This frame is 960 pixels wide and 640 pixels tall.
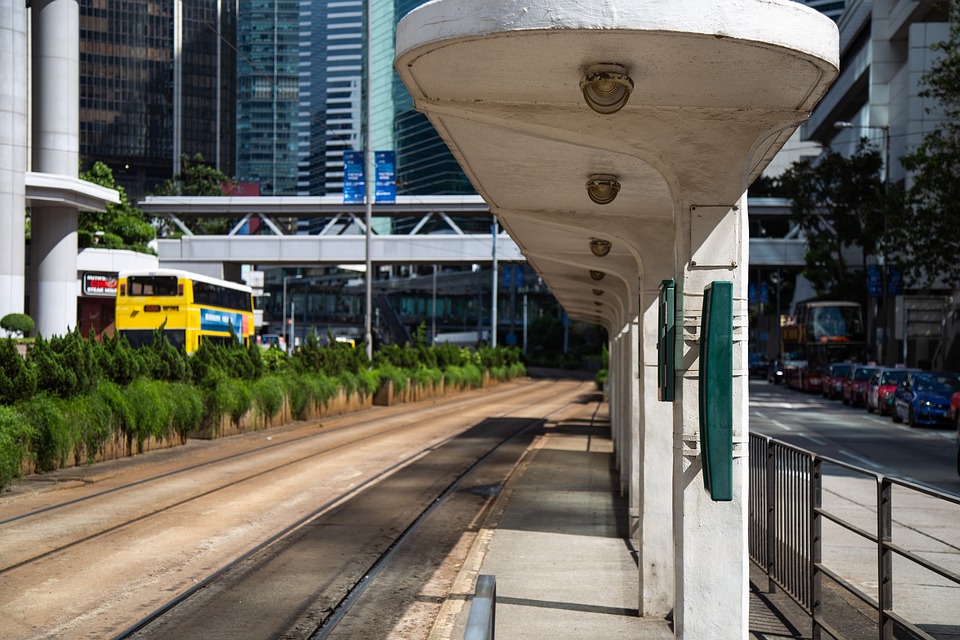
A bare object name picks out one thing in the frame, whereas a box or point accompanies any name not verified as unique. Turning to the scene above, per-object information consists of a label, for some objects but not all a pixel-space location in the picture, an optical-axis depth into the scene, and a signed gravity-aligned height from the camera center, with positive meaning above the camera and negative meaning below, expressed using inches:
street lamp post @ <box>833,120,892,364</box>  2075.5 +55.5
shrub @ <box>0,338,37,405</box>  616.4 -26.1
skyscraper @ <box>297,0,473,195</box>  3765.0 +683.8
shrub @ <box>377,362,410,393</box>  1550.2 -63.3
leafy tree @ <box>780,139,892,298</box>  2265.0 +250.2
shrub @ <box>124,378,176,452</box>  761.6 -55.0
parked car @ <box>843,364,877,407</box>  1678.2 -82.3
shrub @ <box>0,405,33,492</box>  552.1 -57.6
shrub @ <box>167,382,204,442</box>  838.5 -58.2
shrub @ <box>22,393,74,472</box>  626.8 -57.1
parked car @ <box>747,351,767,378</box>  3224.4 -101.9
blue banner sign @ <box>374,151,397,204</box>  1772.9 +230.3
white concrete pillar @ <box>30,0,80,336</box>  1948.8 +312.7
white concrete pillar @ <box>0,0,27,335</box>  1792.6 +281.6
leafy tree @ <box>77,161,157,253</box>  2900.3 +268.8
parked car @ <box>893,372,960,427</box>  1218.0 -73.2
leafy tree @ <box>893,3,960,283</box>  1248.8 +155.2
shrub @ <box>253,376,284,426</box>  1031.0 -61.1
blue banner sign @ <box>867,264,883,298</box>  2175.2 +91.5
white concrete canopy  193.2 +44.8
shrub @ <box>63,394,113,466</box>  673.6 -57.0
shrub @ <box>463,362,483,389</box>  2187.5 -91.4
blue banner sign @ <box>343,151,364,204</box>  1733.5 +224.6
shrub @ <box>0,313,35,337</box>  1729.8 +6.7
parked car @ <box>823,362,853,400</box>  1861.5 -81.6
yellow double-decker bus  1489.9 +28.1
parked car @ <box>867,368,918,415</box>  1443.2 -74.7
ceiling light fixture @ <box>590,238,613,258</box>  457.4 +32.5
